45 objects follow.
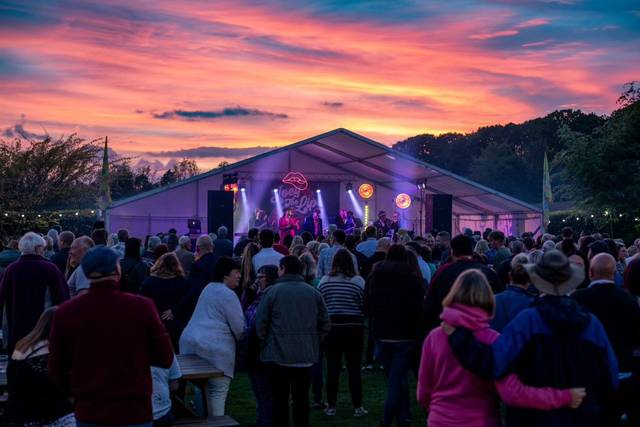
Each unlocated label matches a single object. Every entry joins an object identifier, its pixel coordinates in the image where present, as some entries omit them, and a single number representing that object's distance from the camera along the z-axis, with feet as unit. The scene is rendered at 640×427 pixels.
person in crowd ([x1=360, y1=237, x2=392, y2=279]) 31.12
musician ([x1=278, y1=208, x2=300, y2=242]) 83.61
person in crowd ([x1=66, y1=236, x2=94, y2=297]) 25.61
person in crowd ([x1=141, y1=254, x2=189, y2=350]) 24.75
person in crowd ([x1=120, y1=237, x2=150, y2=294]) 29.14
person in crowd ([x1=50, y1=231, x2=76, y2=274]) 31.58
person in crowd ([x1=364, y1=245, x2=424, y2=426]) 22.97
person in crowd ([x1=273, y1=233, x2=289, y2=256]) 33.60
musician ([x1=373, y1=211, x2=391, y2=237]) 75.77
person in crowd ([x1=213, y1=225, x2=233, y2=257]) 39.27
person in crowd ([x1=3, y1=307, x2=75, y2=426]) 14.89
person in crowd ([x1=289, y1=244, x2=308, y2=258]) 30.83
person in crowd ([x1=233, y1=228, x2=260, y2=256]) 42.91
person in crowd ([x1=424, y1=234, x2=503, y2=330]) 20.39
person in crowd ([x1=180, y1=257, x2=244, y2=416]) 21.40
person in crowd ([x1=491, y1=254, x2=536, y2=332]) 17.94
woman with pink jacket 12.06
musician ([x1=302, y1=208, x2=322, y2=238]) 83.21
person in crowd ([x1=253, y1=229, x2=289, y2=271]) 29.71
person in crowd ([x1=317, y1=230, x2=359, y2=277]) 32.96
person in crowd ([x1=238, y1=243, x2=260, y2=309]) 26.49
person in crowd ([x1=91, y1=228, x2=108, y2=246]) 31.24
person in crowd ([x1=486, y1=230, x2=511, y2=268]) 34.78
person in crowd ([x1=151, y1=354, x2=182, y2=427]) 17.54
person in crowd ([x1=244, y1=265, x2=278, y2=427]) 21.81
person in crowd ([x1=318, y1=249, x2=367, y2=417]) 25.55
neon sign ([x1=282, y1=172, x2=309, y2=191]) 94.79
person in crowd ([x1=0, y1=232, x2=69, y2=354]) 22.58
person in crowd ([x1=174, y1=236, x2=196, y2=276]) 34.53
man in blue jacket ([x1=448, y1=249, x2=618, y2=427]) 12.07
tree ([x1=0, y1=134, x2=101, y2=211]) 94.90
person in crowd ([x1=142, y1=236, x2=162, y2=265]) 35.76
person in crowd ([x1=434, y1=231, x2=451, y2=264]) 35.41
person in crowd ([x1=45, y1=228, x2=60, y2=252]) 40.30
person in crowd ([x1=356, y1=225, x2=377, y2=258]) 38.40
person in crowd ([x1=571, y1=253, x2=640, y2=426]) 18.31
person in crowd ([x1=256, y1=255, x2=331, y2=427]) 20.90
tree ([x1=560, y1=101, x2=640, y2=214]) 96.02
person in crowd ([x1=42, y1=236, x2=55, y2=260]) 35.79
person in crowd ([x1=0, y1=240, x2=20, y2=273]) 32.01
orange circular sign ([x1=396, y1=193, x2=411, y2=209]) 97.76
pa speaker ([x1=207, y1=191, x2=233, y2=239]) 73.15
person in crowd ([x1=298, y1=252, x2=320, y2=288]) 26.84
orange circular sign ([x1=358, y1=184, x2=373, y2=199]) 98.78
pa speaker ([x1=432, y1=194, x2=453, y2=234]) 78.74
